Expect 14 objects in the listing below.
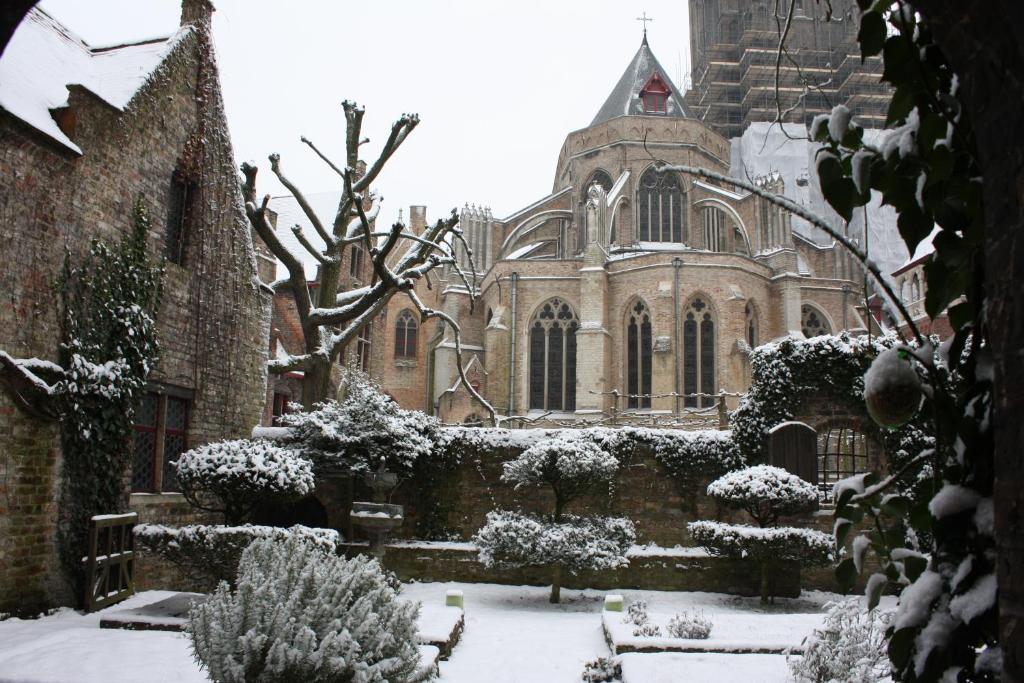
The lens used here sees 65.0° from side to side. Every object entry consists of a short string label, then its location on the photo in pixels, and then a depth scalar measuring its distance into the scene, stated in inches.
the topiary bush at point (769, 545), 461.7
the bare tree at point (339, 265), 554.6
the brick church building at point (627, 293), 1140.5
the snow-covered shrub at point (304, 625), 174.6
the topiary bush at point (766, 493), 481.7
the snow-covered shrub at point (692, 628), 330.0
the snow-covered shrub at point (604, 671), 294.2
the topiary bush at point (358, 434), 505.4
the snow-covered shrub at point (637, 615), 375.9
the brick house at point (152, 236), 345.1
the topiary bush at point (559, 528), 460.8
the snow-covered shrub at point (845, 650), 210.5
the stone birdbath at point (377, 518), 466.3
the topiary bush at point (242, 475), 396.8
